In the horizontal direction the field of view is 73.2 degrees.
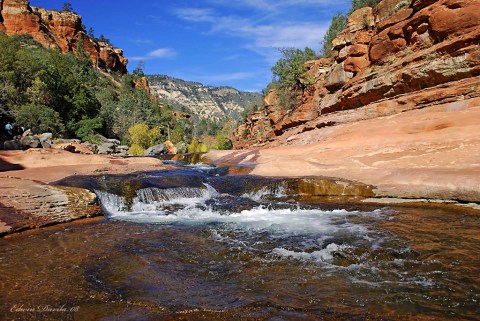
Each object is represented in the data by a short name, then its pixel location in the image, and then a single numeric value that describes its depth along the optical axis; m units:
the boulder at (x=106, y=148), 36.12
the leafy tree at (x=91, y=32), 100.88
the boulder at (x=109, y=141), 42.26
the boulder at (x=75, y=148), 22.80
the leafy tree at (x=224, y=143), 64.50
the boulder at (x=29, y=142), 20.85
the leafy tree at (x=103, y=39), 107.12
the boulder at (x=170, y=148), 47.88
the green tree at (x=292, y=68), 38.44
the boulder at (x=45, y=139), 24.27
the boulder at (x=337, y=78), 26.42
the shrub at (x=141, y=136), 47.84
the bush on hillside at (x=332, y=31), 37.79
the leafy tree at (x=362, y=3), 29.53
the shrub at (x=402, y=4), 21.98
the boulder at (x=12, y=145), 19.09
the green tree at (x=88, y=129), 40.91
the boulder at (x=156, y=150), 43.08
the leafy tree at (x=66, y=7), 92.42
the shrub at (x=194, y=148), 53.97
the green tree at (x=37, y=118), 32.56
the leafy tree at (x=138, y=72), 104.50
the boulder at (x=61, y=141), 29.01
